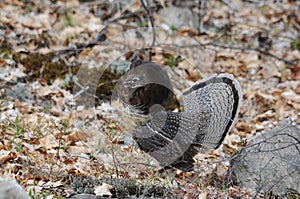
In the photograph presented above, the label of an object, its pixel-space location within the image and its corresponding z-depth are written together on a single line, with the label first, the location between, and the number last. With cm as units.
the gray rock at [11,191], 602
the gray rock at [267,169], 885
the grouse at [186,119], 871
